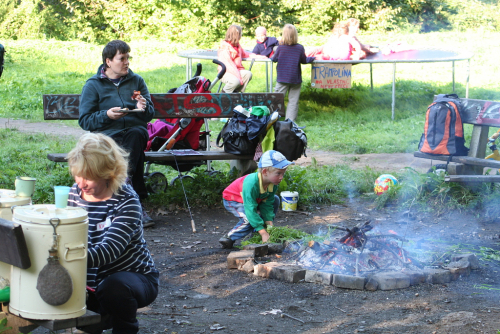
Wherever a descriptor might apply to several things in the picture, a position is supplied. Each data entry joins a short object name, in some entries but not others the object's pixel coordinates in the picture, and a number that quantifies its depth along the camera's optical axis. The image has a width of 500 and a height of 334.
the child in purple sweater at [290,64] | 11.88
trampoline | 12.39
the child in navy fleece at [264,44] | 13.31
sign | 12.43
